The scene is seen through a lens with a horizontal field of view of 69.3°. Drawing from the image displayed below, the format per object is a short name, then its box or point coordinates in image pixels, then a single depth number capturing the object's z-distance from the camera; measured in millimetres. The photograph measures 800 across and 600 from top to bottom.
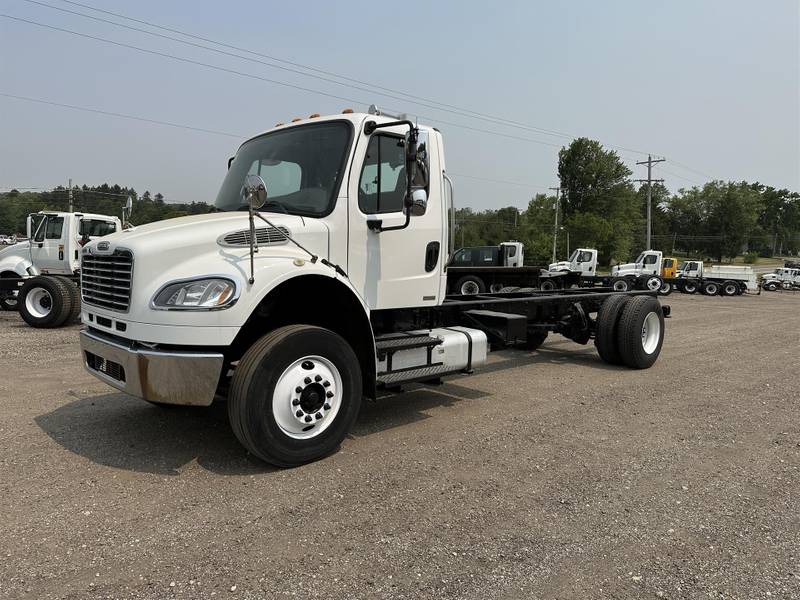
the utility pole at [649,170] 58750
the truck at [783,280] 41344
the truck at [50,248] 14506
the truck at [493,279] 20453
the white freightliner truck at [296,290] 3828
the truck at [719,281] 33500
